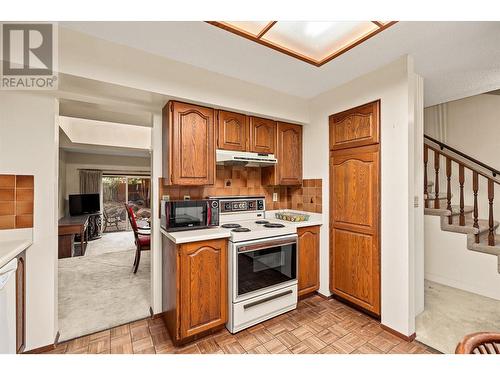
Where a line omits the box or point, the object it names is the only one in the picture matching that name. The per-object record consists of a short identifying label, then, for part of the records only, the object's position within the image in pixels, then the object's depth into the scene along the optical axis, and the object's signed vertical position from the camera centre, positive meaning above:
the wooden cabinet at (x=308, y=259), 2.44 -0.82
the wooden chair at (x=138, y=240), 3.44 -0.82
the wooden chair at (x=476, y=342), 0.69 -0.50
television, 5.59 -0.43
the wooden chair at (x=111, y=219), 6.68 -0.98
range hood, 2.20 +0.31
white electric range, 1.92 -0.79
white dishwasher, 1.19 -0.74
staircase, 2.57 -0.31
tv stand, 4.28 -0.91
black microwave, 1.96 -0.25
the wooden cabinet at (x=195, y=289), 1.75 -0.85
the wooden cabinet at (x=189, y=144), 1.97 +0.41
